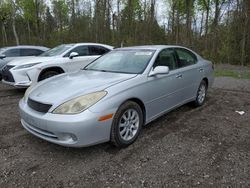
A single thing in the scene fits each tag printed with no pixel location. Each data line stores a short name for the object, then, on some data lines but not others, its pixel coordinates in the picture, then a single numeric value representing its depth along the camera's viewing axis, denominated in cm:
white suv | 621
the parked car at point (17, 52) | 847
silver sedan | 283
